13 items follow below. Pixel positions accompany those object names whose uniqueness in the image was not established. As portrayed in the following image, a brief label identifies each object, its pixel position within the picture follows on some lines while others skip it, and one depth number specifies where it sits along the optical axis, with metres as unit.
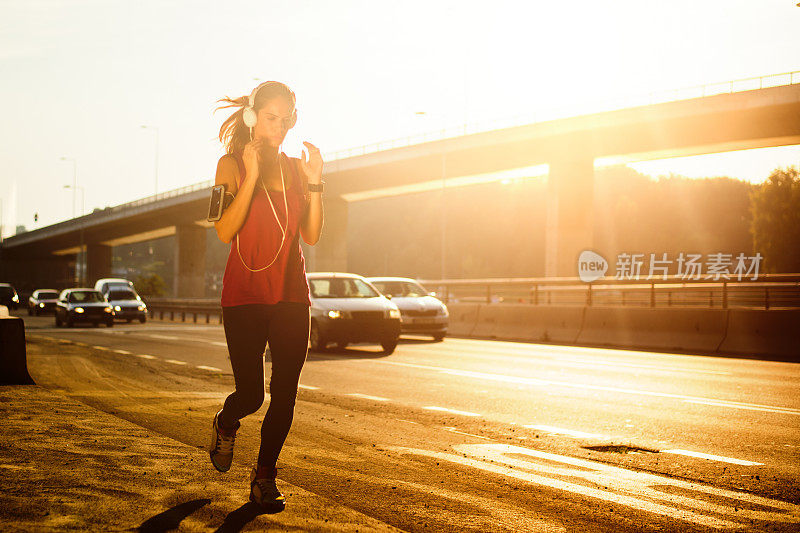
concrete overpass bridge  42.09
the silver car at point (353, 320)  17.86
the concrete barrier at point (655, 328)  19.45
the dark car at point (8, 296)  54.72
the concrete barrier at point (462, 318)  27.31
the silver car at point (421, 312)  22.16
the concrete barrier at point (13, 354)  9.80
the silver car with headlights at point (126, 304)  36.53
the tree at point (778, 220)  72.31
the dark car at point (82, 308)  33.16
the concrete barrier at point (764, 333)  17.91
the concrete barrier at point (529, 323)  23.45
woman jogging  4.39
